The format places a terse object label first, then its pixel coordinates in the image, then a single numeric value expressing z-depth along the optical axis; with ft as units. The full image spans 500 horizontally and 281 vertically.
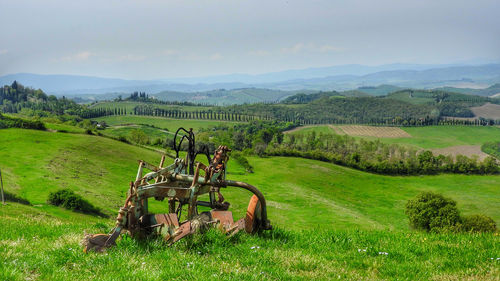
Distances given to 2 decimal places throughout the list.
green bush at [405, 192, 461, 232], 226.17
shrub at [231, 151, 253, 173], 473.67
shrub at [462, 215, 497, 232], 169.16
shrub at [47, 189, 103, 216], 205.39
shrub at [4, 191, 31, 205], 193.77
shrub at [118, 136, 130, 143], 477.44
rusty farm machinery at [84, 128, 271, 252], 31.22
